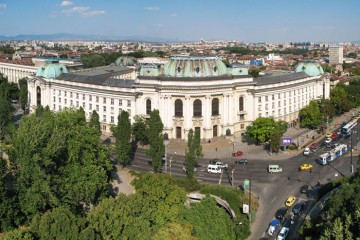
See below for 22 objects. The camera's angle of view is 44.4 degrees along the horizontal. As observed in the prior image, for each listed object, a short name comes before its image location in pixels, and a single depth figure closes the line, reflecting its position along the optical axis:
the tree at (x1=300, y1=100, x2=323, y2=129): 98.52
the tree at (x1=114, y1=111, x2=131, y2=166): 69.38
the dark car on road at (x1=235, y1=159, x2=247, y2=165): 74.56
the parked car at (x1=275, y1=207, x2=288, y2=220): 52.12
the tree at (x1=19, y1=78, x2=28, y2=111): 116.69
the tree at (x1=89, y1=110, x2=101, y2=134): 76.39
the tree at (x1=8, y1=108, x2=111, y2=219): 48.41
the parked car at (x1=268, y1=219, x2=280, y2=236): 48.62
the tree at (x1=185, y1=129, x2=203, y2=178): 61.59
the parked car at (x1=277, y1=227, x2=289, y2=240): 46.78
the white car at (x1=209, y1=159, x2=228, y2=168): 71.49
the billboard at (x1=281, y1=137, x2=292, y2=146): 81.19
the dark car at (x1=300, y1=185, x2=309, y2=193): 60.62
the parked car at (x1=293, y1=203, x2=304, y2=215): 52.72
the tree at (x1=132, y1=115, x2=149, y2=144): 83.03
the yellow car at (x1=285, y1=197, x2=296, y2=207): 55.75
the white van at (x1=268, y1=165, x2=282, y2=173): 69.44
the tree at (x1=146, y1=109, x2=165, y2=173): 65.12
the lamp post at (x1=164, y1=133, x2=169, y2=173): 89.31
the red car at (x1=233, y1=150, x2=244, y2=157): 79.67
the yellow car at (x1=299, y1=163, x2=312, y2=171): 70.62
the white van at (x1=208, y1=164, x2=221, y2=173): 69.62
